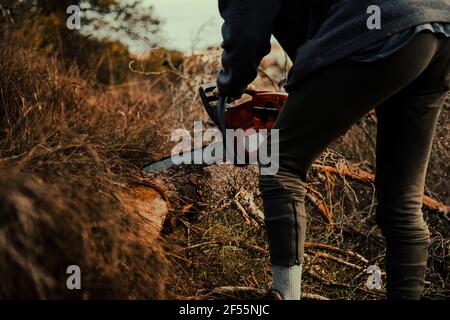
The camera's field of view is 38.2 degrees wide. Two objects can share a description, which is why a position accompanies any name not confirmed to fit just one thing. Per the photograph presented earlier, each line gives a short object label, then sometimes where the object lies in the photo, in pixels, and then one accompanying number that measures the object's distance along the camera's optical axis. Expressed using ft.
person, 6.80
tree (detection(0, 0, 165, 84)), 22.20
